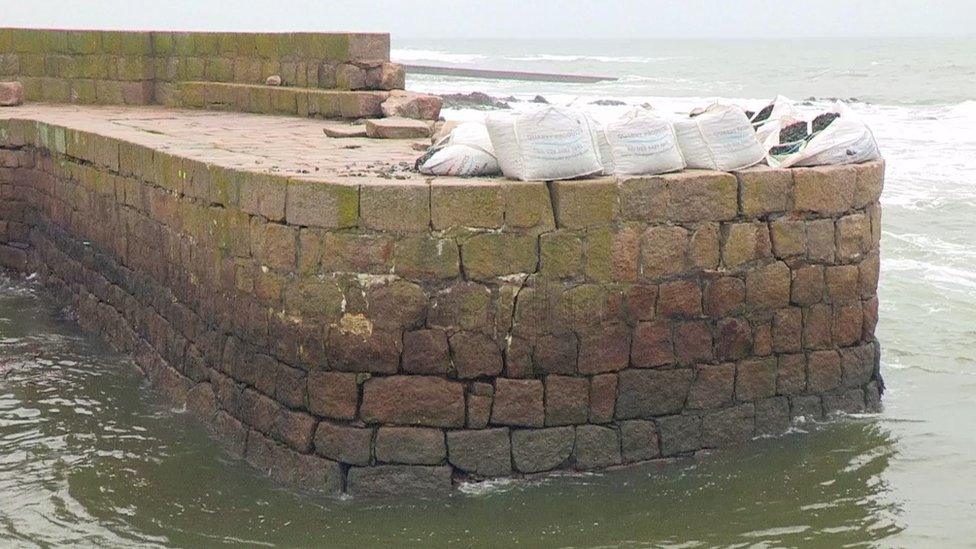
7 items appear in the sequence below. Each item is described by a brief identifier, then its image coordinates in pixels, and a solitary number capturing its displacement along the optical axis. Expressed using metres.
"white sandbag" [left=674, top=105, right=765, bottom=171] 7.52
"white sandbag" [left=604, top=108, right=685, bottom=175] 7.28
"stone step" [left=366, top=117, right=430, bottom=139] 10.54
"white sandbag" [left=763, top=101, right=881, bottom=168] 7.91
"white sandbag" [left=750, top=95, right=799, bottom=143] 8.74
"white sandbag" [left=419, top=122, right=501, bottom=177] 7.21
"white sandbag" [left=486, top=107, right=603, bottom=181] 6.97
